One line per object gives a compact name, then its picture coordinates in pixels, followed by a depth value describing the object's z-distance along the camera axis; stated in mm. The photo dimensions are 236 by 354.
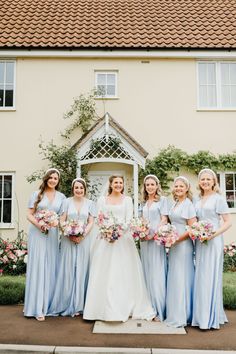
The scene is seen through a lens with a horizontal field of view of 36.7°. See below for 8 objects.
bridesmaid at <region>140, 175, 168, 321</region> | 6164
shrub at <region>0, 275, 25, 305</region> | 7449
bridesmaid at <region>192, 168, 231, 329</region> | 5723
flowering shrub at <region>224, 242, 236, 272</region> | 10774
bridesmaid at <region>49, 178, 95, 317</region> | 6430
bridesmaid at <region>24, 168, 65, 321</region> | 6324
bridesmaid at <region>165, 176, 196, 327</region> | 5879
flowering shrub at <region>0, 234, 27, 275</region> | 9938
